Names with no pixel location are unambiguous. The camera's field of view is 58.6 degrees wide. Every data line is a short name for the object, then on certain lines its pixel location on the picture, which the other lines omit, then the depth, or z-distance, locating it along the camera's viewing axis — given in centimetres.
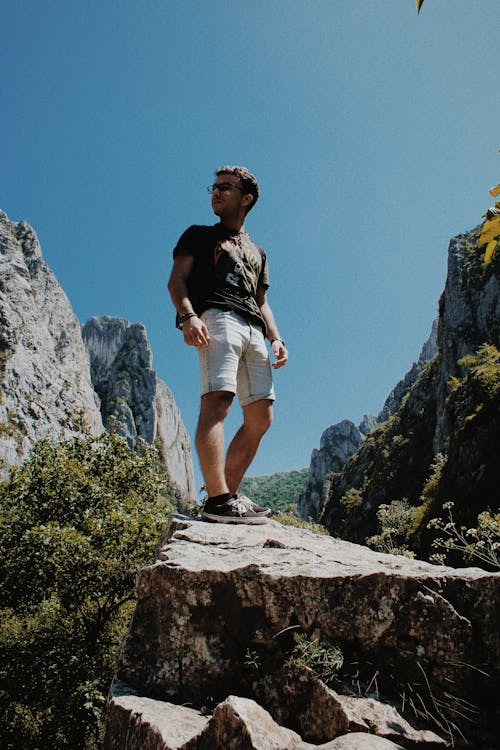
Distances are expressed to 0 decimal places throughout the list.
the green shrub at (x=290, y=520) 2566
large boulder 159
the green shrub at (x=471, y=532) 243
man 312
